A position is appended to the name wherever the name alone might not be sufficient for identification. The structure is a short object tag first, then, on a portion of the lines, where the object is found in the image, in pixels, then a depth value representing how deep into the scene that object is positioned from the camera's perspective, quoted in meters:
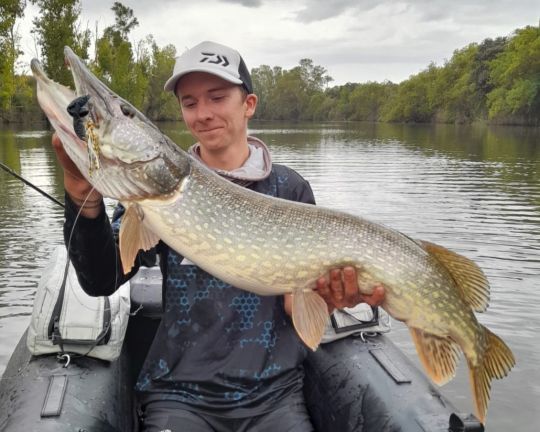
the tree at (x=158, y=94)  58.53
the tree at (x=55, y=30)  31.78
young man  2.10
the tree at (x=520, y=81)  44.75
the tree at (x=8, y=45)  21.30
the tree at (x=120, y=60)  41.72
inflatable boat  2.01
